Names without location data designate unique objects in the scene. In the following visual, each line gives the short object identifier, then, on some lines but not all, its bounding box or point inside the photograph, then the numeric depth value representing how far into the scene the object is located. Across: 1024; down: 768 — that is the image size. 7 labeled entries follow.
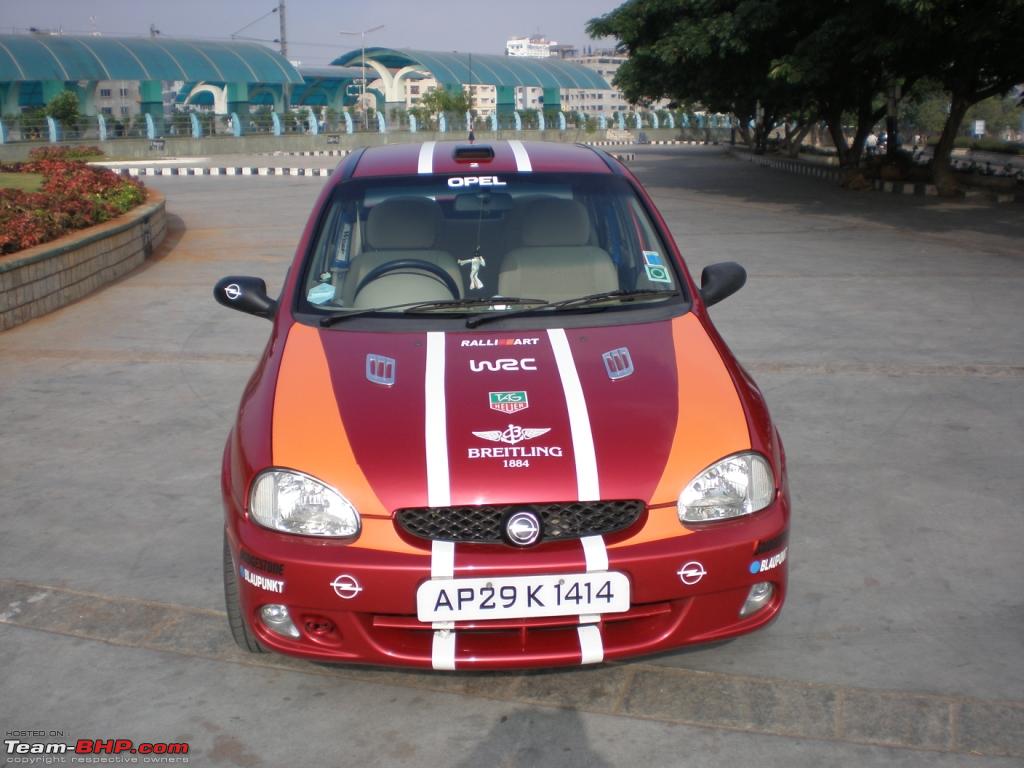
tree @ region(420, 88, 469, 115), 72.19
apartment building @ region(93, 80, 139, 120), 156.62
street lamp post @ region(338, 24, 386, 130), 60.54
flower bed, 10.28
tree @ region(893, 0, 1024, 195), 15.84
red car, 3.15
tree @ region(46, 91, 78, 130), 49.88
